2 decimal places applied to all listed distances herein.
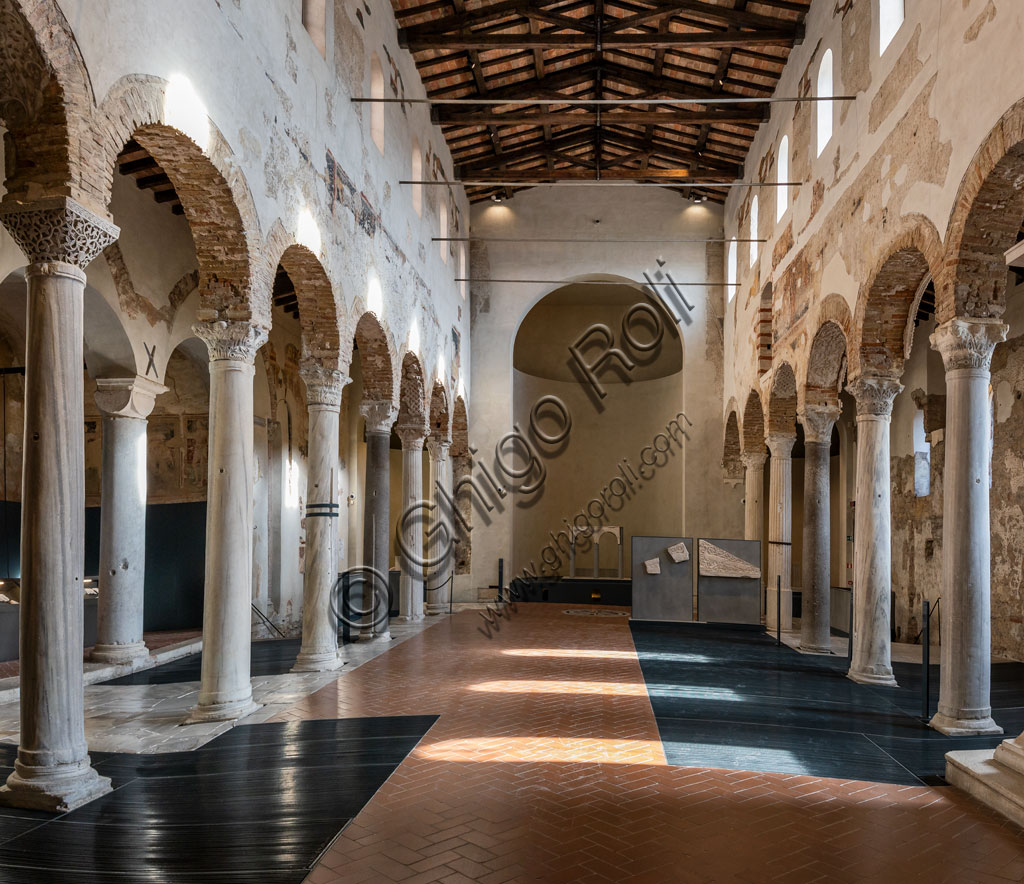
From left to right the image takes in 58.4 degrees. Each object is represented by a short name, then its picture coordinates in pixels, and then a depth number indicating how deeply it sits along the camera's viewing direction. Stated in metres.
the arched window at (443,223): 18.89
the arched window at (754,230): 18.30
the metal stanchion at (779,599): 14.14
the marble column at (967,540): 7.89
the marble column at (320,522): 10.80
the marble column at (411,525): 16.19
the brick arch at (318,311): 10.32
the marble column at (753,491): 19.45
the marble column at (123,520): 11.38
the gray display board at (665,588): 16.53
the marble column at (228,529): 8.02
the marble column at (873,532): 10.63
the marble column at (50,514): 5.41
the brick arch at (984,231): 7.27
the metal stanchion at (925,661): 8.19
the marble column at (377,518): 13.91
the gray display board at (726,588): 16.53
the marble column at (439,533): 18.98
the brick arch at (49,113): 5.26
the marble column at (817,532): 13.81
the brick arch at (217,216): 6.99
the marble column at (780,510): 16.22
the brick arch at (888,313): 9.97
